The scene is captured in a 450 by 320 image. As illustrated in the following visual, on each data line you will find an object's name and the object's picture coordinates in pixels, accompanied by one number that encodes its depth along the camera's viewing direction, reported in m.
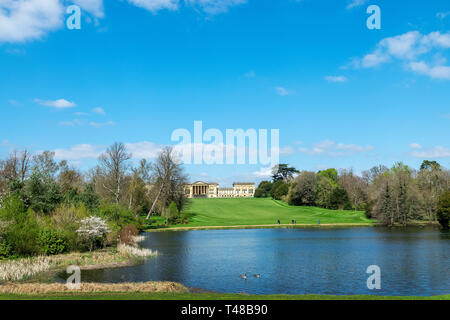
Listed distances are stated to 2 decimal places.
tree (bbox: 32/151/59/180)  68.79
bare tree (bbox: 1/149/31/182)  63.12
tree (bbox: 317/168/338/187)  120.50
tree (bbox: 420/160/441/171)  109.12
